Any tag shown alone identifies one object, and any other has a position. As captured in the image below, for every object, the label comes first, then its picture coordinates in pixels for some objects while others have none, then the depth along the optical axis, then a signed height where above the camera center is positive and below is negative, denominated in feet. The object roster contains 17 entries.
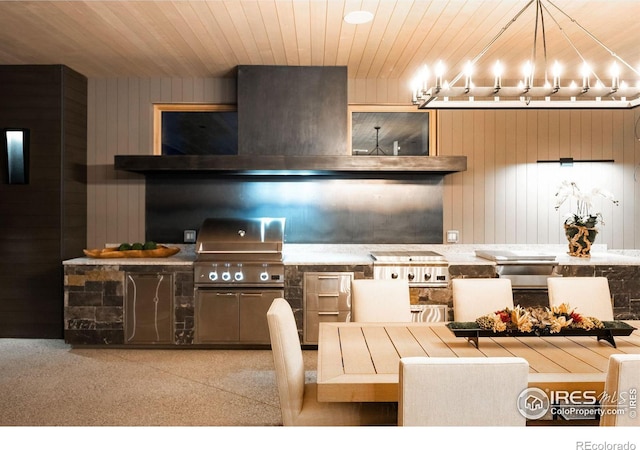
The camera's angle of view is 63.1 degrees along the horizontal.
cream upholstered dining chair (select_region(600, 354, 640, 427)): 4.85 -1.53
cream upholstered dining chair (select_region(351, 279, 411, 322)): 9.78 -1.45
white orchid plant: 15.33 +0.70
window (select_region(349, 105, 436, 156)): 16.63 +3.00
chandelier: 7.74 +2.04
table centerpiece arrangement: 7.25 -1.43
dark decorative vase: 15.23 -0.47
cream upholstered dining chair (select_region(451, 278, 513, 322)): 9.90 -1.42
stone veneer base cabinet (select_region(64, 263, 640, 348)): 14.25 -1.91
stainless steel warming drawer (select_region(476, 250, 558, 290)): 14.15 -1.23
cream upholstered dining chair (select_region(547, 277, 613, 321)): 10.00 -1.38
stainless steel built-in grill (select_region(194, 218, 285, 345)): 14.35 -2.01
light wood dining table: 5.82 -1.73
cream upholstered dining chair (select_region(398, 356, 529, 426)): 4.66 -1.49
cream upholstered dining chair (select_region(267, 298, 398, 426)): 6.65 -2.40
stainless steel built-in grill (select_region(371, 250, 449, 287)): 14.19 -1.28
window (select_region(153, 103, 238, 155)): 16.58 +3.03
